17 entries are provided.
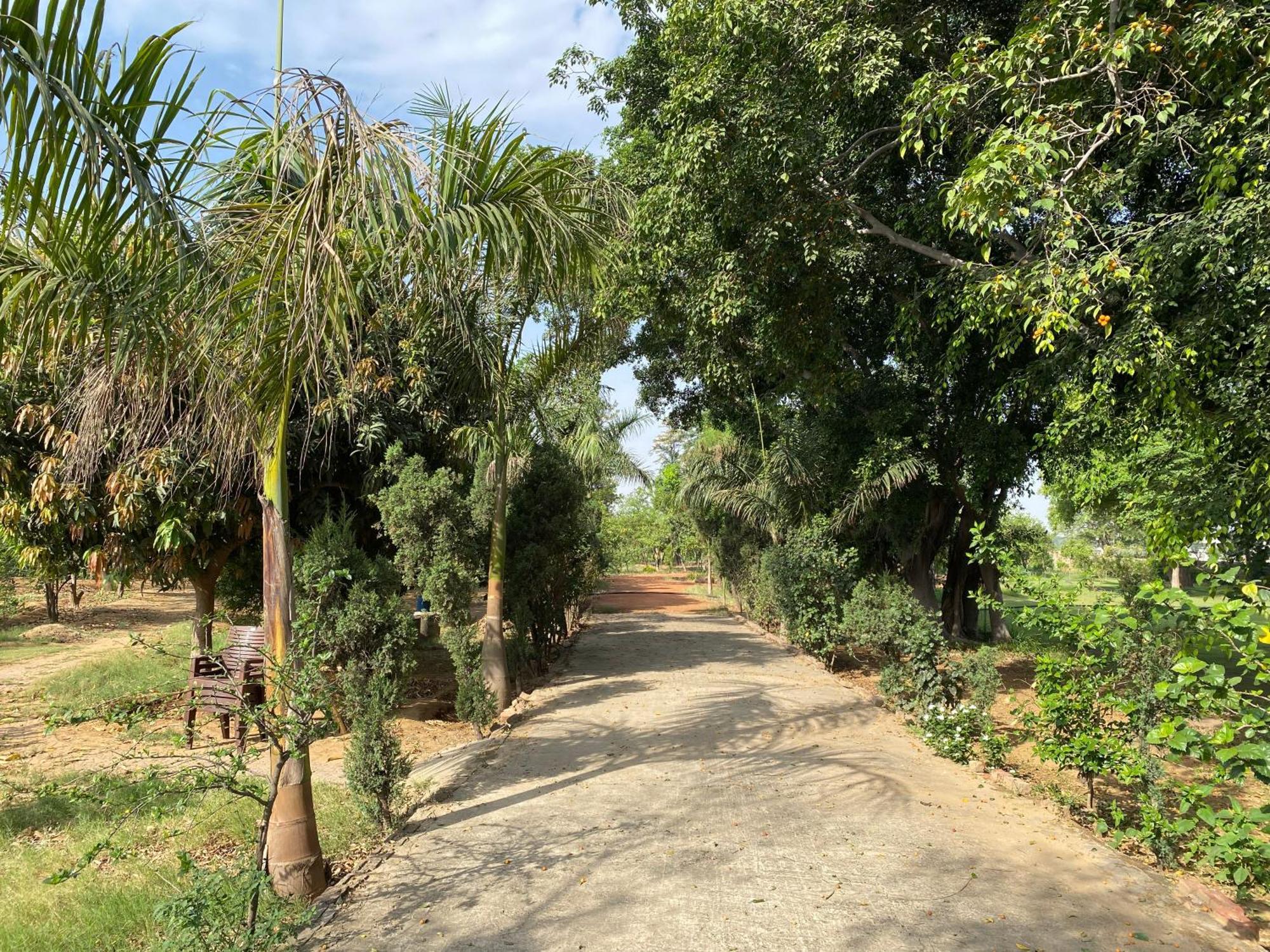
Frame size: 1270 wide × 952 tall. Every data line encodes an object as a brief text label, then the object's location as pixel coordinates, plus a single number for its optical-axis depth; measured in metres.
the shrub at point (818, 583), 12.51
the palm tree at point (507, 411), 8.23
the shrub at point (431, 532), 8.31
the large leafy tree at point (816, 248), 7.85
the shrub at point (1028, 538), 6.17
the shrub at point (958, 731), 6.89
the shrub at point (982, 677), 7.25
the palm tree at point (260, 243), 2.78
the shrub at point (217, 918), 2.91
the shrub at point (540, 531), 10.72
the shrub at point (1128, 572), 12.49
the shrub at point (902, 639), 8.46
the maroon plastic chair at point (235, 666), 6.81
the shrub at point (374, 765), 4.95
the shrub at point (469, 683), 7.80
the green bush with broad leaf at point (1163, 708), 3.18
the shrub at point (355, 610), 7.29
